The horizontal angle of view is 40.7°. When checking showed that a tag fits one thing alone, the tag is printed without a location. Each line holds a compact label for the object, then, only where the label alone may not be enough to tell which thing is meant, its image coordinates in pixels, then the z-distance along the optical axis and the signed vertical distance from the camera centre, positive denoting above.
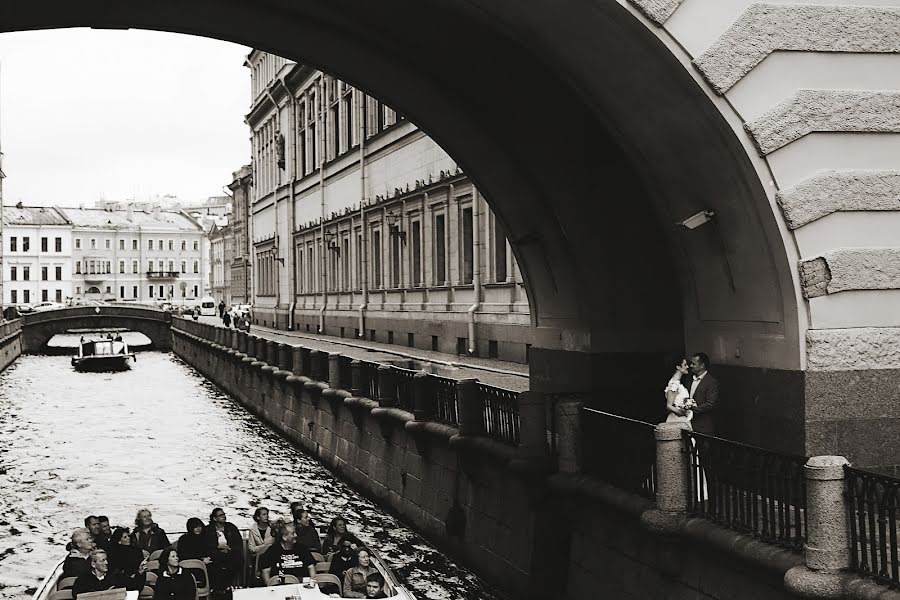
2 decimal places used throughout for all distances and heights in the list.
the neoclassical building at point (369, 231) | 29.68 +3.17
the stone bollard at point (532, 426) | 13.65 -1.17
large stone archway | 11.20 +1.80
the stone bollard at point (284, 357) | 31.95 -0.81
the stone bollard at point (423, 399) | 18.42 -1.14
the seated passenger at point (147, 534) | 14.54 -2.50
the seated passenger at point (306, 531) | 15.10 -2.58
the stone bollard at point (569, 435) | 12.81 -1.20
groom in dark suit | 11.66 -0.69
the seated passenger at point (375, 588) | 12.94 -2.82
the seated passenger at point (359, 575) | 13.07 -2.73
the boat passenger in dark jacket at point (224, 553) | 13.79 -2.66
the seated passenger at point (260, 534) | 14.89 -2.61
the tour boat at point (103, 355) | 60.78 -1.32
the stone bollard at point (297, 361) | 29.97 -0.86
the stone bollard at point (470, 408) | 15.95 -1.12
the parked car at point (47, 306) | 122.89 +2.62
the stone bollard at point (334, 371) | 25.20 -0.94
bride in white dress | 11.45 -0.77
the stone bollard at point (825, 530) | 8.14 -1.44
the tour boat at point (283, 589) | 12.98 -2.87
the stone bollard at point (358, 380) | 23.24 -1.06
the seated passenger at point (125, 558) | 14.05 -2.67
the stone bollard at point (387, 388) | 20.80 -1.08
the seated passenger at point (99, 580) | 13.12 -2.75
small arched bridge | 76.62 +0.55
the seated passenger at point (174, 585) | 12.73 -2.70
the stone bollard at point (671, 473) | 10.26 -1.30
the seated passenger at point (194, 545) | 14.21 -2.55
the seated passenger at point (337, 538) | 14.56 -2.58
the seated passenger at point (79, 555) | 13.41 -2.54
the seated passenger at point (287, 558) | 14.45 -2.80
